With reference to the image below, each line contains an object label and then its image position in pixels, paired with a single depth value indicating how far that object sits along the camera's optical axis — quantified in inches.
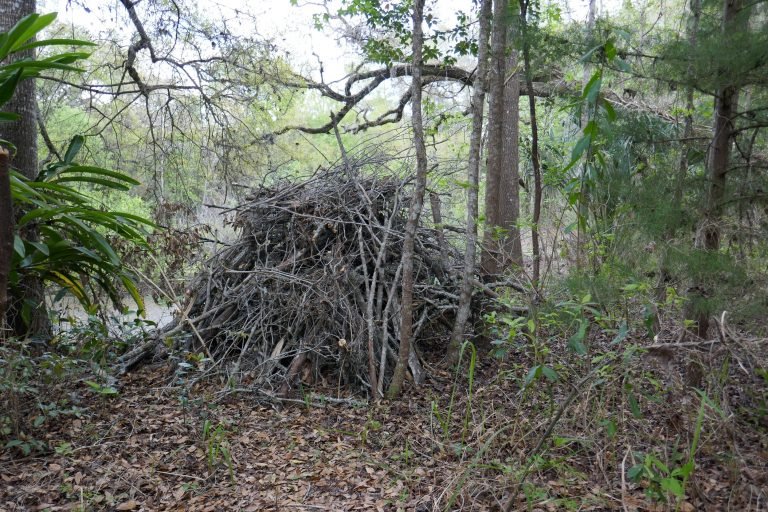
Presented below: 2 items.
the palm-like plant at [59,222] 140.7
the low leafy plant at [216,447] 126.9
